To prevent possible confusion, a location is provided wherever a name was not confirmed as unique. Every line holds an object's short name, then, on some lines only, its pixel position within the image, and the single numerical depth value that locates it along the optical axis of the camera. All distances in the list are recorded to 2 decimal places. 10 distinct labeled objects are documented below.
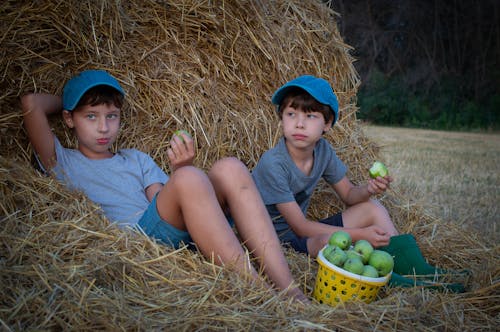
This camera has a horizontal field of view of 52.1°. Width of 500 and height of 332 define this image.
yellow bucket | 1.94
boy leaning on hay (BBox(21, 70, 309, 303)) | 2.01
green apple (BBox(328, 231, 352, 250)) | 2.12
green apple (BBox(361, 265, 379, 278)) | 1.95
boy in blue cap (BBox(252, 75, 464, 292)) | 2.46
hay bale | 1.71
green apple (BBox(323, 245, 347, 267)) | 1.99
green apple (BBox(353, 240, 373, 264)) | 2.06
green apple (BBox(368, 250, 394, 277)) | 2.02
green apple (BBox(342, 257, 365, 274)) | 1.95
